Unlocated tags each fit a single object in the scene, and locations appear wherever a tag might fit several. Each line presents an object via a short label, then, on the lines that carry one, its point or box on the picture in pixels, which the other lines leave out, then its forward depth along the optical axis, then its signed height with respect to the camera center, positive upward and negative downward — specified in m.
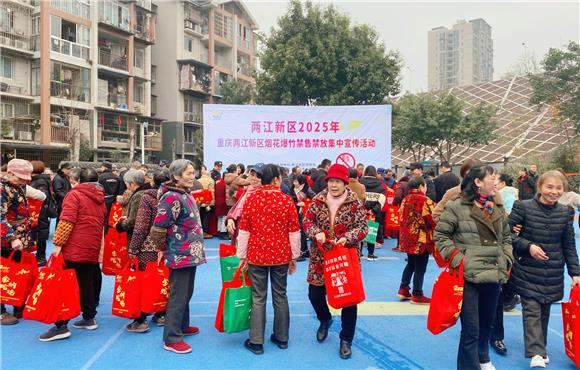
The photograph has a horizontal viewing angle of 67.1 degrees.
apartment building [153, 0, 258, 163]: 31.42 +7.98
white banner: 11.52 +1.01
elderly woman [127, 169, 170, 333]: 3.85 -0.49
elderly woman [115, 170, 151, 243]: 4.18 -0.26
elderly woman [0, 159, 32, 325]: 4.02 -0.39
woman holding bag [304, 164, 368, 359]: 3.51 -0.43
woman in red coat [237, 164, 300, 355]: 3.61 -0.59
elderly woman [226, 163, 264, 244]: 4.11 -0.38
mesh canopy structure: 29.42 +3.42
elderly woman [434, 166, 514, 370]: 3.05 -0.52
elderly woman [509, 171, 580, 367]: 3.37 -0.59
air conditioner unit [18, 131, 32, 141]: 21.46 +1.71
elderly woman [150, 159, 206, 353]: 3.53 -0.56
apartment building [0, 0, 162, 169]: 21.61 +5.10
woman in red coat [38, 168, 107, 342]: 3.84 -0.59
